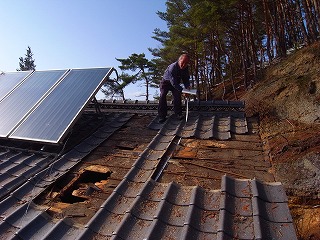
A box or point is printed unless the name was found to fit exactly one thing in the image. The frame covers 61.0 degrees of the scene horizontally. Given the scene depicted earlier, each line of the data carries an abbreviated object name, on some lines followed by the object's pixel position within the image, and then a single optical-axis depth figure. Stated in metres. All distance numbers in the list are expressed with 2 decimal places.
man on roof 6.12
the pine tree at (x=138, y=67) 29.97
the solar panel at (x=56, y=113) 4.99
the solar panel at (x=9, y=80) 6.84
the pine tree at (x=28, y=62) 55.94
